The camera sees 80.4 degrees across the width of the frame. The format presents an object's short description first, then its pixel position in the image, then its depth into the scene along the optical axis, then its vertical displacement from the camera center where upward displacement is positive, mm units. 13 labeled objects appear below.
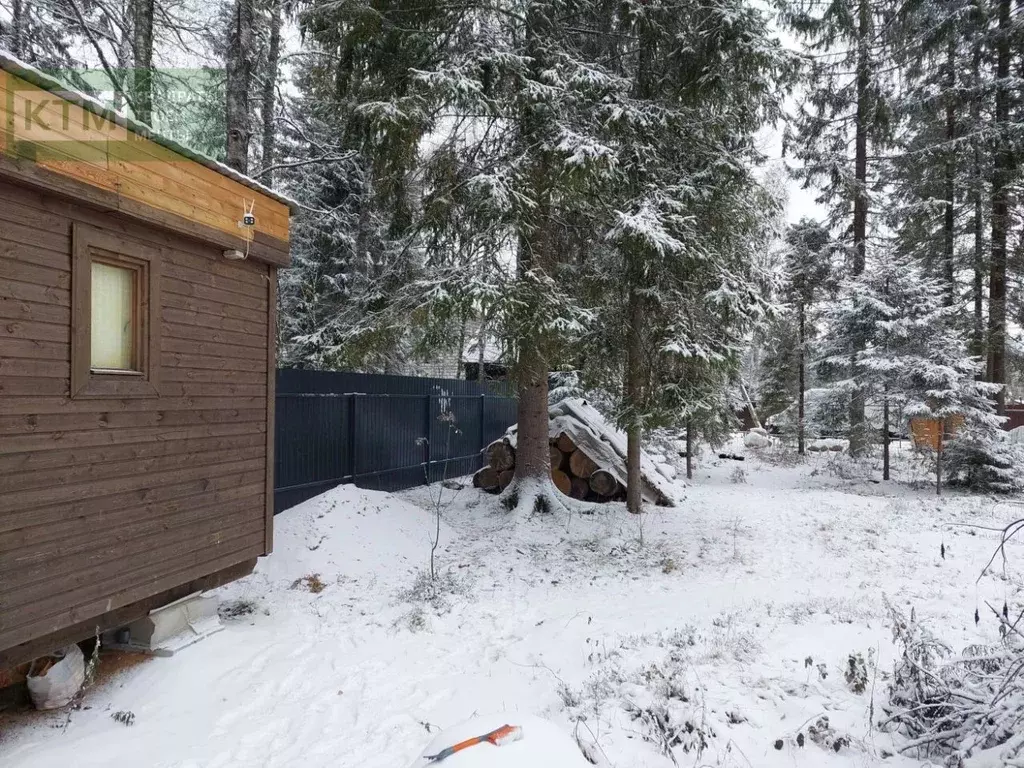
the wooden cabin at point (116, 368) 3135 +81
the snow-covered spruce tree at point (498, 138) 6480 +2803
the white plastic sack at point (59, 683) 3451 -1747
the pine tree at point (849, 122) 12922 +6493
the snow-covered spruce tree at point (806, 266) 16281 +3295
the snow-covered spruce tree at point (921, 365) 10719 +423
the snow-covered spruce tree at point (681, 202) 6953 +2283
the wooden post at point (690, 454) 13301 -1535
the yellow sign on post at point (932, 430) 10898 -775
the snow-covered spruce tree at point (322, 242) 12367 +3382
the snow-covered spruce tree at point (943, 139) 12484 +5460
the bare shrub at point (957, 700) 2580 -1465
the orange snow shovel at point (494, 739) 2469 -1493
